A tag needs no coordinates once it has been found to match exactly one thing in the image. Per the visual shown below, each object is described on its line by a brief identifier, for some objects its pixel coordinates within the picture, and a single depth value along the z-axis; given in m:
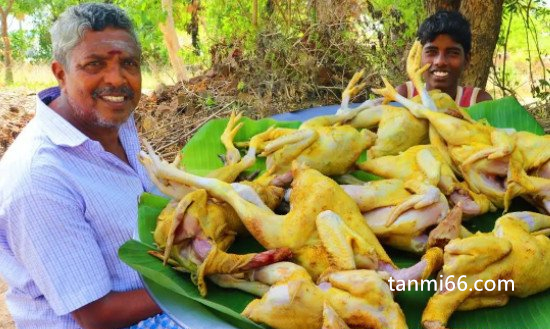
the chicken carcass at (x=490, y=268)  1.20
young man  3.21
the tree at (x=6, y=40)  13.53
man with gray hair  1.86
